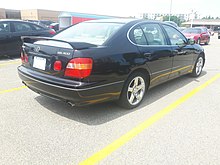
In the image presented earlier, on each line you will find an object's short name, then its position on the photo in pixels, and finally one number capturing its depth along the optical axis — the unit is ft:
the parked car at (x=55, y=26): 59.73
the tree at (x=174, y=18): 268.16
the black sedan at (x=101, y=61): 7.79
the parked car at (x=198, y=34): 41.43
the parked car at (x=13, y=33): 20.53
